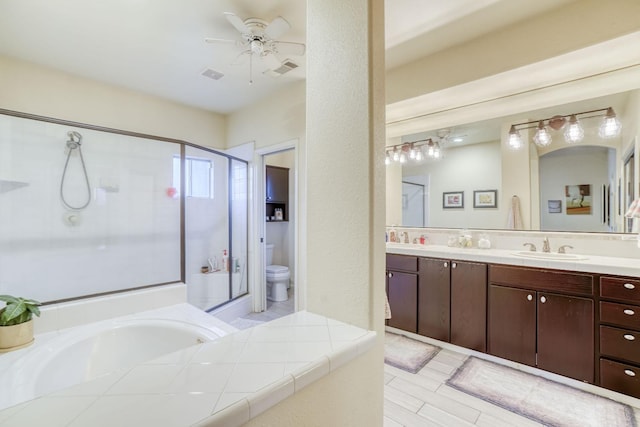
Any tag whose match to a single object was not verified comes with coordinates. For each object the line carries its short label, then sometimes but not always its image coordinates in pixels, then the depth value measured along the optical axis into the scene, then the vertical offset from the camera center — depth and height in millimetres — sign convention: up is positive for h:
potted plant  1685 -618
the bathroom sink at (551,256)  2248 -338
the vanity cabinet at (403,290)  2834 -749
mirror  2357 +366
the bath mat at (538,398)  1745 -1216
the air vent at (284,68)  2723 +1496
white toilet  4176 -967
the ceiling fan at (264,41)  2092 +1383
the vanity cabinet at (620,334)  1833 -773
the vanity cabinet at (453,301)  2451 -768
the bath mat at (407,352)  2379 -1212
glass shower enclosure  2586 +64
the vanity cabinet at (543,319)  2004 -776
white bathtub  1579 -835
